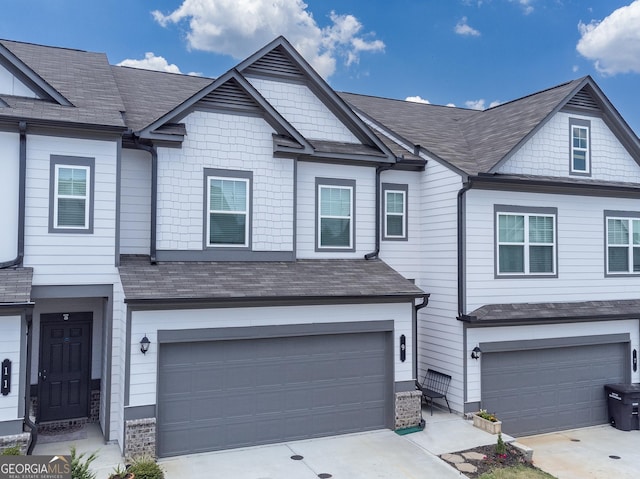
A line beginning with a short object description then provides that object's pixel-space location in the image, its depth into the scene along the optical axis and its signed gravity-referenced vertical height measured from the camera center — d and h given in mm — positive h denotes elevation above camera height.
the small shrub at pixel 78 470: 7103 -3001
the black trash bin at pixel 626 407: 13188 -3771
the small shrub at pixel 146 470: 7667 -3223
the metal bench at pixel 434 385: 12572 -3207
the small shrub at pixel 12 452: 7770 -2989
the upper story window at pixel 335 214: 12750 +1071
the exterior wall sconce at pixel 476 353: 12172 -2229
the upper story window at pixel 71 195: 9836 +1158
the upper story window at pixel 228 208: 11344 +1072
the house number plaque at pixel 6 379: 8562 -2077
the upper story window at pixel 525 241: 12961 +463
